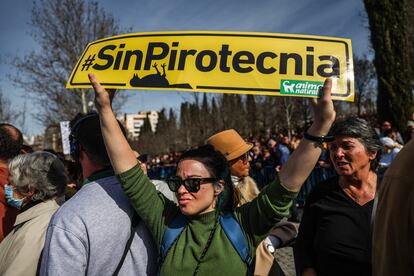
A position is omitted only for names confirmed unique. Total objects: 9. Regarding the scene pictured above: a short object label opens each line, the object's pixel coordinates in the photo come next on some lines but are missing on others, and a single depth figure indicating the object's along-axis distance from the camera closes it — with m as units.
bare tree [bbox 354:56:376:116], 27.92
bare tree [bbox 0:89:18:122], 19.49
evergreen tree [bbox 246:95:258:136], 32.80
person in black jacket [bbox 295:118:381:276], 2.12
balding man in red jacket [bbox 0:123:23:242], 2.43
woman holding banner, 1.64
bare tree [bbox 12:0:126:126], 14.30
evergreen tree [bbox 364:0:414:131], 14.91
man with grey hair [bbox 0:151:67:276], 1.75
